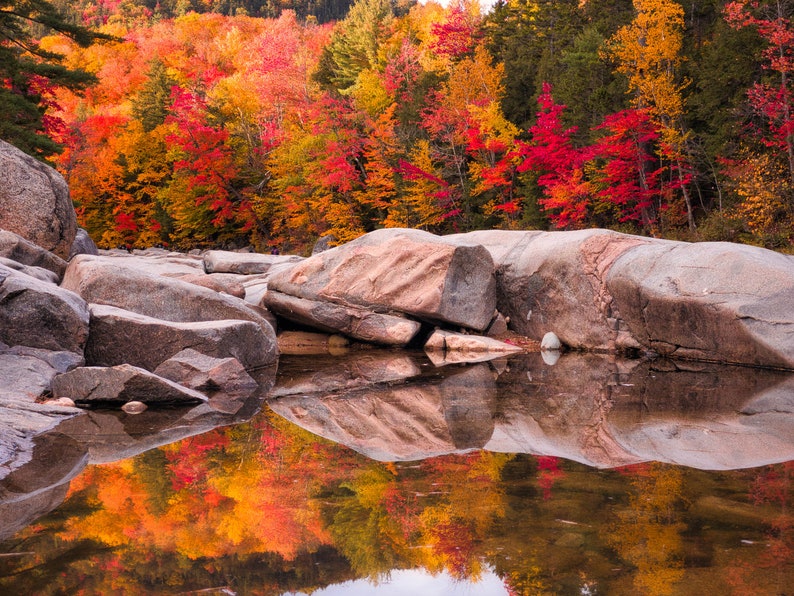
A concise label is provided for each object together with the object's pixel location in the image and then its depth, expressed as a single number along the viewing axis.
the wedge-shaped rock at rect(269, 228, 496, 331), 12.62
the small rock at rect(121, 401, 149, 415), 7.55
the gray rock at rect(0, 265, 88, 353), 8.42
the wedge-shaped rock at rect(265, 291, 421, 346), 12.95
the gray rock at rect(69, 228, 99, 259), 17.21
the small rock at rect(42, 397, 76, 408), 7.42
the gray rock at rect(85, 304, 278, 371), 9.23
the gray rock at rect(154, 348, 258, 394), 8.67
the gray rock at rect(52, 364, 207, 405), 7.72
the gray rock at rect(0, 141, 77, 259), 13.20
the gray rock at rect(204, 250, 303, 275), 20.06
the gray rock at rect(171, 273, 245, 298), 13.47
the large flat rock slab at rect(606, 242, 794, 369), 9.51
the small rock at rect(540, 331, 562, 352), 12.59
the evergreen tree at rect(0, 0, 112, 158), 19.20
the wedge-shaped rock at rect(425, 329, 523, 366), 12.10
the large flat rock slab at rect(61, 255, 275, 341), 11.04
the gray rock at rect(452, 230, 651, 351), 12.08
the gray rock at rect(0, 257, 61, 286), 9.94
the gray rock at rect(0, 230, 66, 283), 11.82
